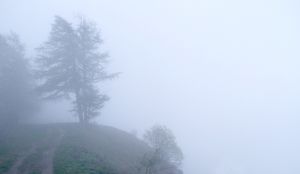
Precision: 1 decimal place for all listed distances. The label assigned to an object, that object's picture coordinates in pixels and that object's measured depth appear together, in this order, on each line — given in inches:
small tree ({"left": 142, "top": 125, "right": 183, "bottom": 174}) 1151.7
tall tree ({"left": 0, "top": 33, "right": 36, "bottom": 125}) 1304.1
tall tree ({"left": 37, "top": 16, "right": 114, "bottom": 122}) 1164.5
